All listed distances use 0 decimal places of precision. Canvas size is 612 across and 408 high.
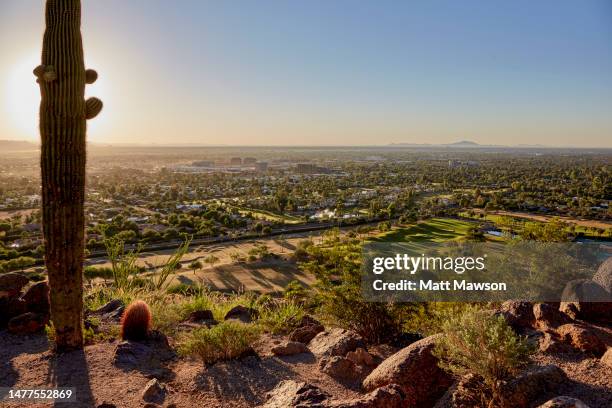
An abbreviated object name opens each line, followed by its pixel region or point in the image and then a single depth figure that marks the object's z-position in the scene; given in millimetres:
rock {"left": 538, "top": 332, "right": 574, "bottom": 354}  6223
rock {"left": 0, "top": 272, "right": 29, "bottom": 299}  9000
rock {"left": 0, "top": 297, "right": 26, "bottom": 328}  8156
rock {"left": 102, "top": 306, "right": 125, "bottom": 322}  8930
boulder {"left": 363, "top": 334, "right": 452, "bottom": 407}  5336
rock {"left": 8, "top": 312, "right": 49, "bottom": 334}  7766
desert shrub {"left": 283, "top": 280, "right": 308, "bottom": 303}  14620
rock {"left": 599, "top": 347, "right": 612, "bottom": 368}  5558
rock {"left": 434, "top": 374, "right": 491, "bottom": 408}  5043
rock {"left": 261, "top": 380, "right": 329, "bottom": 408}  4723
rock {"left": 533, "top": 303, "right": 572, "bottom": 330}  7023
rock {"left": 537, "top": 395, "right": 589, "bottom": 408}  4008
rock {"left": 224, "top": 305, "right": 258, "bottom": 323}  9760
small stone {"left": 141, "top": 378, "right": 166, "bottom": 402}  5586
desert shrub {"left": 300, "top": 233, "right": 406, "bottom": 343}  8359
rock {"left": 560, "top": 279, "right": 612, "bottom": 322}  7672
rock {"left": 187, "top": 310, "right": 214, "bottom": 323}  9508
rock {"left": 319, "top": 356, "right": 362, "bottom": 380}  6141
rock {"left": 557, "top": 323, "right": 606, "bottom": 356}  6072
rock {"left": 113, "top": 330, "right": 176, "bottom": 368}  6660
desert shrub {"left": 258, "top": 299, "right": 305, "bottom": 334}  8616
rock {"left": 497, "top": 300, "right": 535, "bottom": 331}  7139
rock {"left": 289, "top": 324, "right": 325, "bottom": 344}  7840
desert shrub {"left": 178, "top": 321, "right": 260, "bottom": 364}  6734
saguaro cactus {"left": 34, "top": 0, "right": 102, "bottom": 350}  6820
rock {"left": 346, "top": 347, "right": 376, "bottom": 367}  6488
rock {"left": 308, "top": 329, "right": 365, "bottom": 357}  6820
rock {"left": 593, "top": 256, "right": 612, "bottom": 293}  7907
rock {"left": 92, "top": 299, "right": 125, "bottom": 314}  9430
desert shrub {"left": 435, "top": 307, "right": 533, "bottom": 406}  4980
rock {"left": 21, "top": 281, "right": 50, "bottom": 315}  8445
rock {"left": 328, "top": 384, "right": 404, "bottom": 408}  4512
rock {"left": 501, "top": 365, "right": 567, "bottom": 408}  4750
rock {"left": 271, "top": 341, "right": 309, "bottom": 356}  7023
